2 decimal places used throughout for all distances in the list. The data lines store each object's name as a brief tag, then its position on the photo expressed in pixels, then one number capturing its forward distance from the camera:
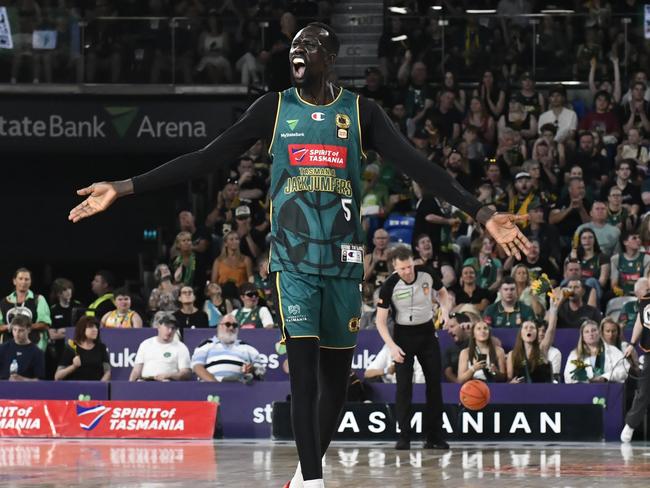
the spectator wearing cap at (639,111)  21.34
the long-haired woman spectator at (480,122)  21.59
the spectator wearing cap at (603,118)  21.48
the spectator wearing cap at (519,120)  21.64
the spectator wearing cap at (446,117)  21.75
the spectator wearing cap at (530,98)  21.91
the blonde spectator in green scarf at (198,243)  20.11
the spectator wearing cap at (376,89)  22.55
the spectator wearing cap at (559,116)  21.39
